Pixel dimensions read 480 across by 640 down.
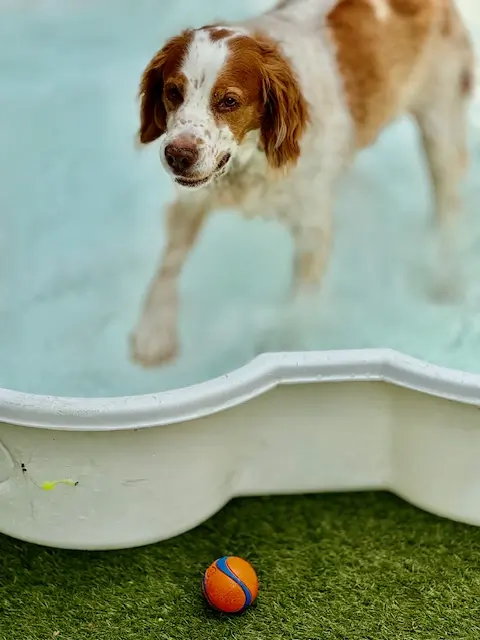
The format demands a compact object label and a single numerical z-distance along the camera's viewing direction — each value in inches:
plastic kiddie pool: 52.2
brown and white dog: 51.5
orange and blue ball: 54.6
